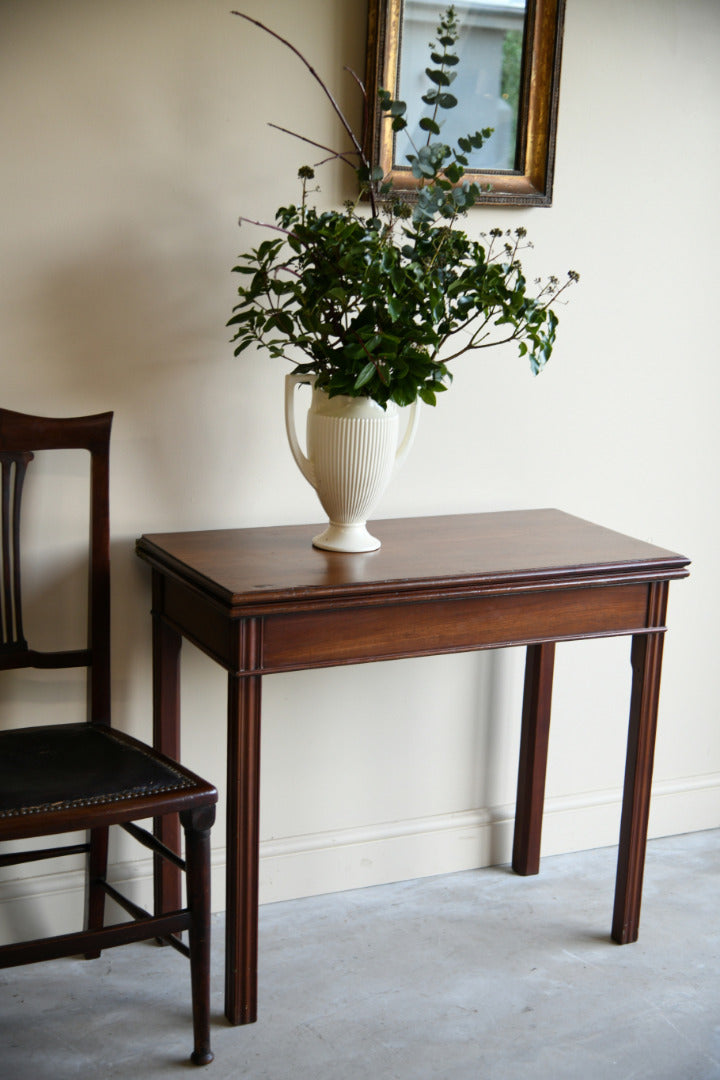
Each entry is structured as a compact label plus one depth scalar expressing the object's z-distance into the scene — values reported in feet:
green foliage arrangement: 6.41
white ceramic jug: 6.75
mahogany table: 6.29
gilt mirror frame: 7.33
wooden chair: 5.69
